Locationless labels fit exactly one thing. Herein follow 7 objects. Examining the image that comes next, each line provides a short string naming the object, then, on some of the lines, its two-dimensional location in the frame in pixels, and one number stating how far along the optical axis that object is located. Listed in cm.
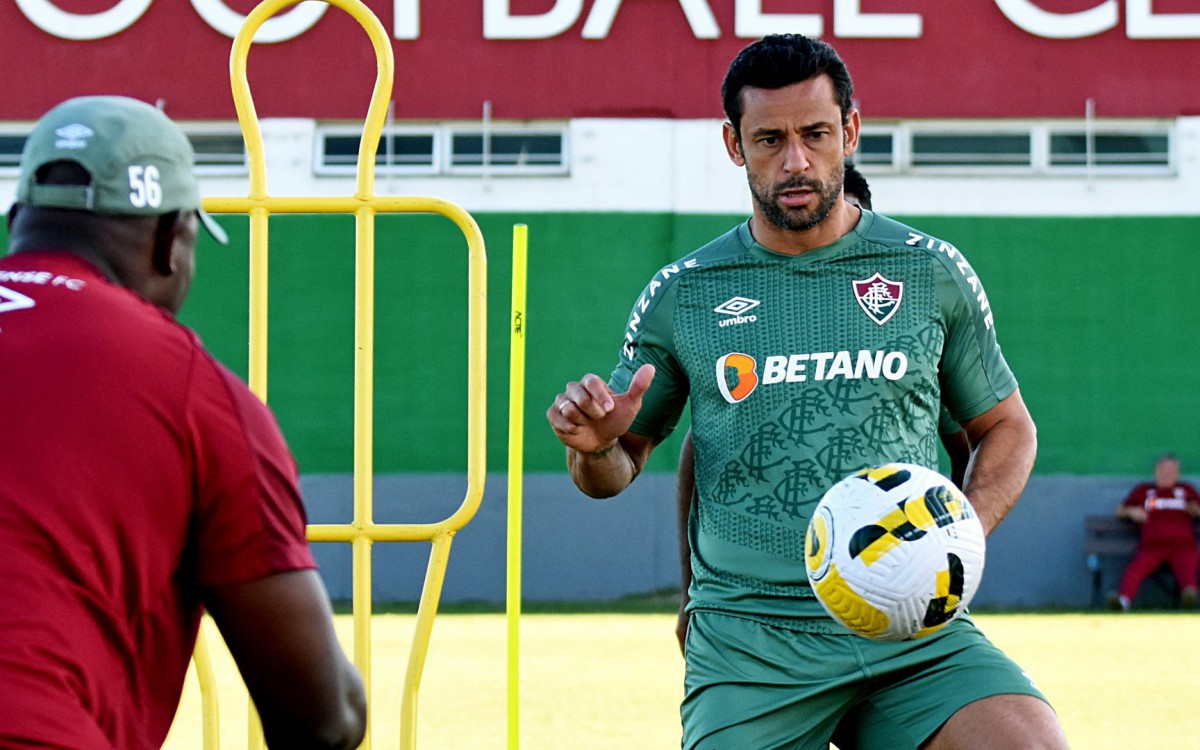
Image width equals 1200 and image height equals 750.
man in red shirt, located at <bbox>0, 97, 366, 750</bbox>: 443
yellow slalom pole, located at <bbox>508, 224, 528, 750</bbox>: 1148
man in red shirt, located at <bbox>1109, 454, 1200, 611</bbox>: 3127
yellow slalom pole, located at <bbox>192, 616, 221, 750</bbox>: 957
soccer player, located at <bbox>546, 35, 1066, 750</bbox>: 773
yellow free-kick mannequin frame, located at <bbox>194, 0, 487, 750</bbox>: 942
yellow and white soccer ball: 721
